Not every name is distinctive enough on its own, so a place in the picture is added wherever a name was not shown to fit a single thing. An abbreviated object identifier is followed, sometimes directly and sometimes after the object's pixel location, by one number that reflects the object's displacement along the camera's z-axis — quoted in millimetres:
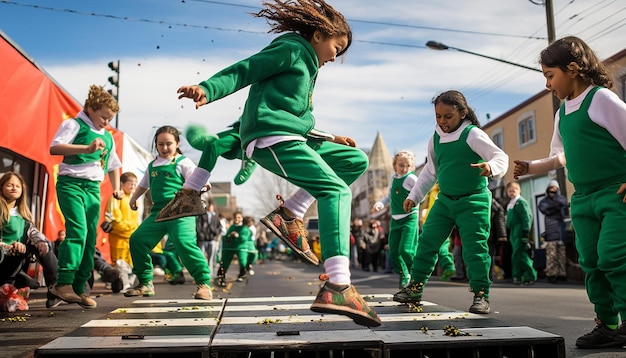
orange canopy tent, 8141
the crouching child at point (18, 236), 6082
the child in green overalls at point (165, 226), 6590
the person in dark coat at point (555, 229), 12578
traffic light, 17750
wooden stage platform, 2611
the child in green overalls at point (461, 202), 5211
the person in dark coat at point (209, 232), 13809
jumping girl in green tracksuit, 3215
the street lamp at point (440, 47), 18328
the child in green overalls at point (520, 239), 12141
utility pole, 16656
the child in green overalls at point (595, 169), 3641
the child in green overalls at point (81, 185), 5836
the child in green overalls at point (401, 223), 8312
